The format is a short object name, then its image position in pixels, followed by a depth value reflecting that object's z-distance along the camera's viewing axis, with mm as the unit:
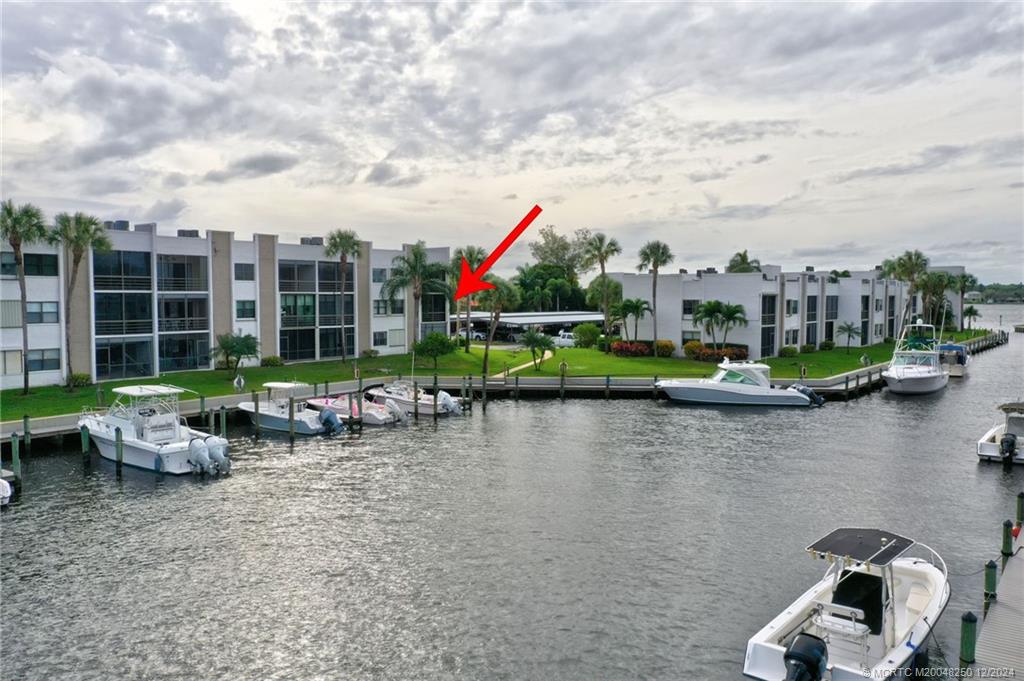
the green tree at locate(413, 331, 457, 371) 72312
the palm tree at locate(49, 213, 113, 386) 56344
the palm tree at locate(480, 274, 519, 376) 76812
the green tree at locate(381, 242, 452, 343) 79750
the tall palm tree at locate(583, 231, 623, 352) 86750
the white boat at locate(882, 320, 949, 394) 69562
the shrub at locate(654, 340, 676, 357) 86125
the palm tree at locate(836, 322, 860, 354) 100375
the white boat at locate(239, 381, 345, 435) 51062
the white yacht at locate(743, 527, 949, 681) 18203
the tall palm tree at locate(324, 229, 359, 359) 75625
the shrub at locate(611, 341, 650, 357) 86500
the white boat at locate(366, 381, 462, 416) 57750
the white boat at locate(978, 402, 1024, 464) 41938
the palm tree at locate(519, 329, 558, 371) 74688
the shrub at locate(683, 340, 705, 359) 83844
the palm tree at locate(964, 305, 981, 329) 162625
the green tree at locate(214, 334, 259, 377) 62875
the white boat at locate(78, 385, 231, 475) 40219
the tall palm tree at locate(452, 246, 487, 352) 87850
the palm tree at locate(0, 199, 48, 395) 53656
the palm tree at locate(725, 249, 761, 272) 144675
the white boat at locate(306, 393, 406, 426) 53719
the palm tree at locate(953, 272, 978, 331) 145375
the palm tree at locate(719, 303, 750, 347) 81688
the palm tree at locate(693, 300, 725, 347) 81938
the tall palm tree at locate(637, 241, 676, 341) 82188
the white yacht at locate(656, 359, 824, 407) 63094
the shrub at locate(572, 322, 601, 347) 94875
